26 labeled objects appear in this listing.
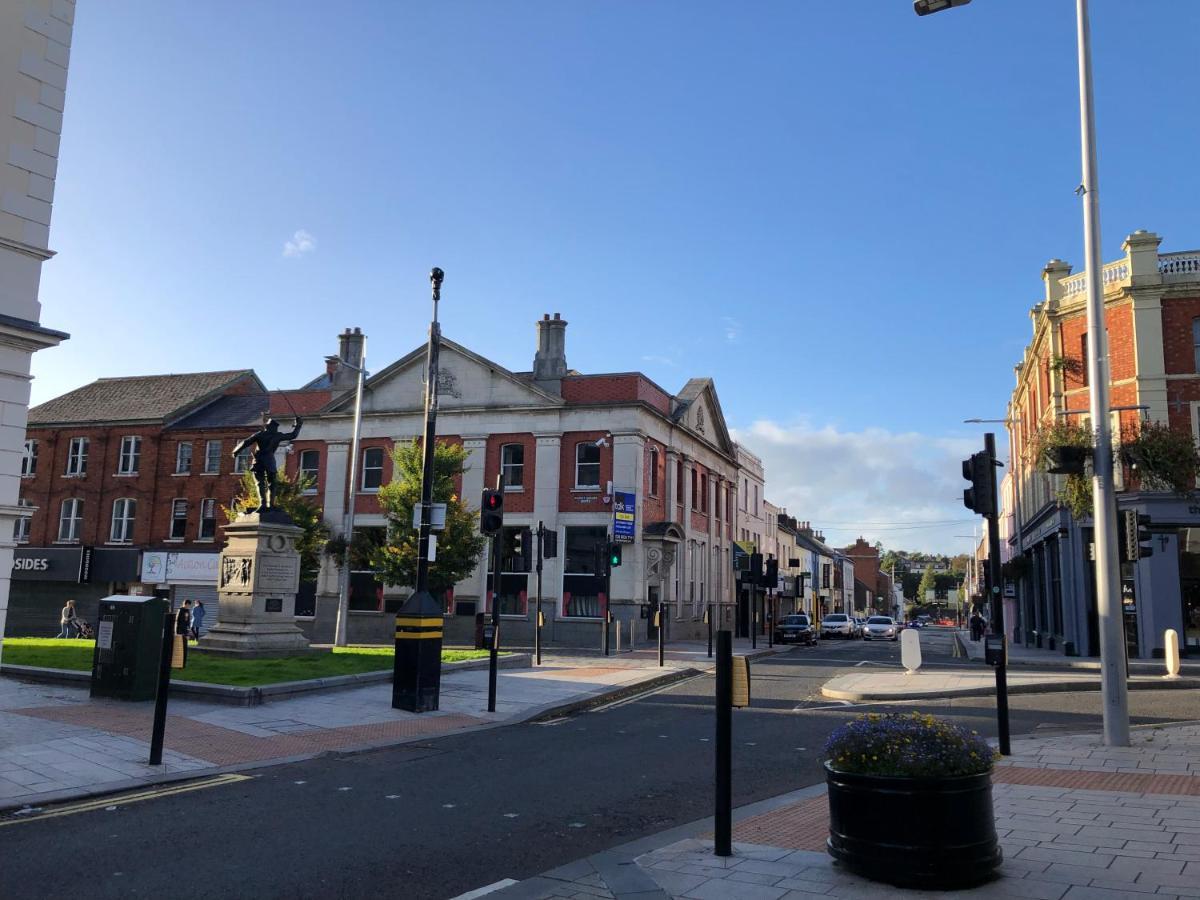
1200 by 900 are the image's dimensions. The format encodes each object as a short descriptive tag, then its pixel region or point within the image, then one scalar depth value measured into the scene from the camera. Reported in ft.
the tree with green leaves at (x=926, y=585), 488.89
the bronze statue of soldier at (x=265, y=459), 68.44
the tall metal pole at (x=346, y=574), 100.42
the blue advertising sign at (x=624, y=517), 110.01
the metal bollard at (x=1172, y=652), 64.34
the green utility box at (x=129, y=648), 45.91
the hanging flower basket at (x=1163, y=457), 72.13
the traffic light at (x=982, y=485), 35.83
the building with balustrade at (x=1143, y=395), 87.86
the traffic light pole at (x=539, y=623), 77.15
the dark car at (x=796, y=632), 132.16
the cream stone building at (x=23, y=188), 35.63
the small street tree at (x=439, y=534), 104.12
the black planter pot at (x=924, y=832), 17.78
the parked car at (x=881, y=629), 174.40
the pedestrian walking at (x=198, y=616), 106.39
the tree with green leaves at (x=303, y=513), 113.29
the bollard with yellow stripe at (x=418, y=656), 46.09
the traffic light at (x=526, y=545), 84.74
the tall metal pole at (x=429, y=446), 48.42
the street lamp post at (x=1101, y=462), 35.68
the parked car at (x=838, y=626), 170.19
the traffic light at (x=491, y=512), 49.70
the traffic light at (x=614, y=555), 90.48
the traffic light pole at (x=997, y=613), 33.50
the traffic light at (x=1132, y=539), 37.96
